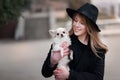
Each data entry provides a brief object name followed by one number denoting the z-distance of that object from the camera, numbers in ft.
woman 15.37
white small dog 15.66
